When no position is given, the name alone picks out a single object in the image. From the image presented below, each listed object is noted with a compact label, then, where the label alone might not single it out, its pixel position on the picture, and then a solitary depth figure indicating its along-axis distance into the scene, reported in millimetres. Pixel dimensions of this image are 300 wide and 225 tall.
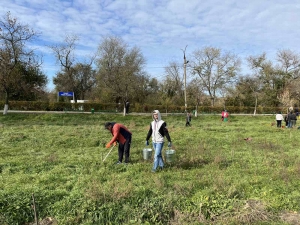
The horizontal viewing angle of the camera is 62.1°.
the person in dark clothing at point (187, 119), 18880
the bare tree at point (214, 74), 44722
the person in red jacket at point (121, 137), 6452
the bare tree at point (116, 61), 30253
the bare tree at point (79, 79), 44938
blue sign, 32850
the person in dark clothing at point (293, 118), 17230
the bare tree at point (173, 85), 43938
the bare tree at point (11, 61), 20625
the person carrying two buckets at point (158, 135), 6090
